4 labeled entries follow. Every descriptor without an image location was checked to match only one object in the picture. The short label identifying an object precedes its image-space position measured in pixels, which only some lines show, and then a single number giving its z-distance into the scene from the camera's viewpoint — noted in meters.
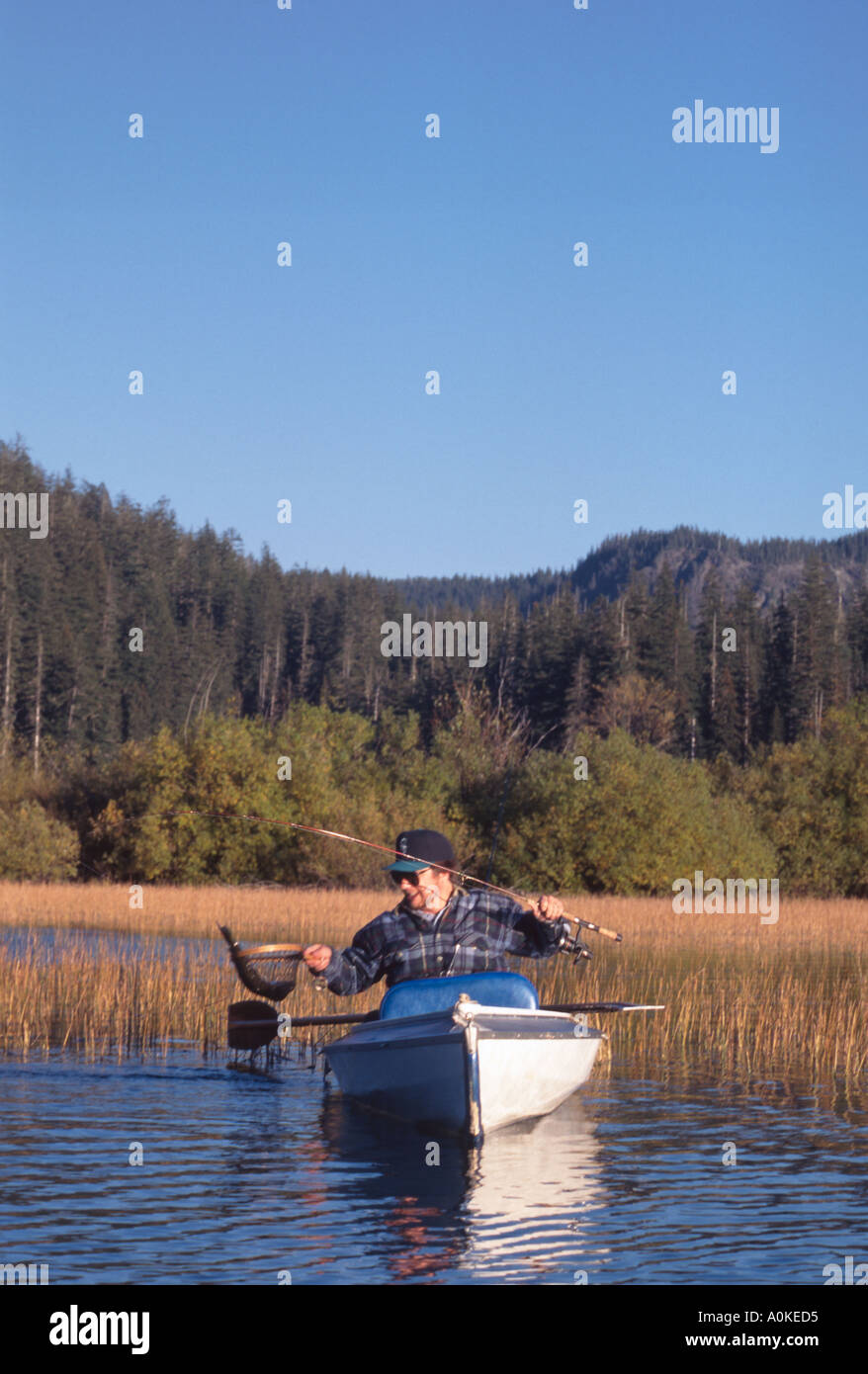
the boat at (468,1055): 11.64
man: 12.94
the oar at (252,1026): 15.34
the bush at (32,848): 53.59
